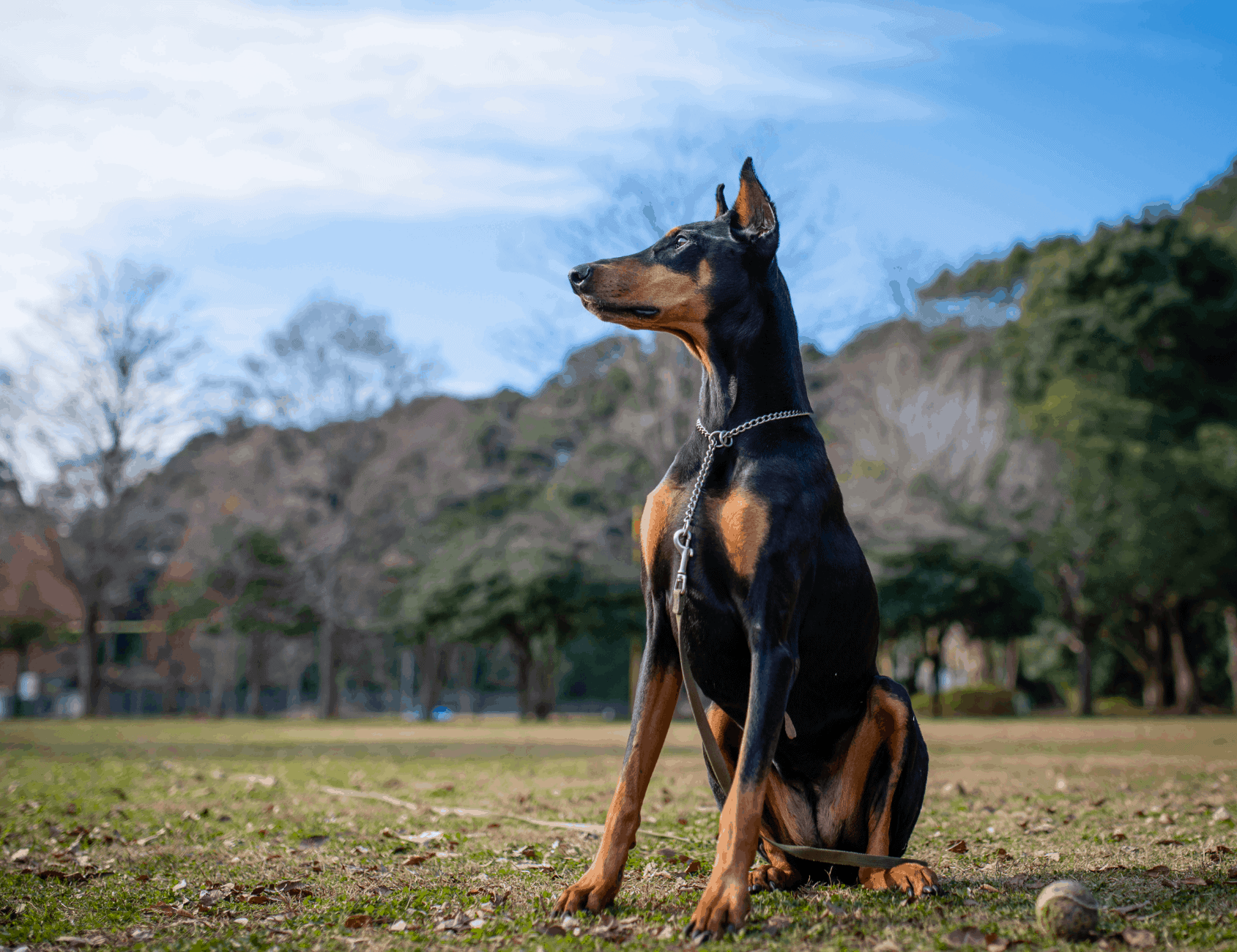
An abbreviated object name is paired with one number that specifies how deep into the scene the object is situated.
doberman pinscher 3.02
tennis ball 2.69
